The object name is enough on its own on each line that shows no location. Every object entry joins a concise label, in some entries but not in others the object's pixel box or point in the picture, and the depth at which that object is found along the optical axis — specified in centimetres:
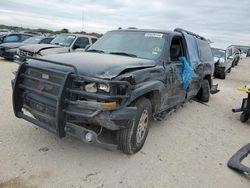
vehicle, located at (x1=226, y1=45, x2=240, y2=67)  1220
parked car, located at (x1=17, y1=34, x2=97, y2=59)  736
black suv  238
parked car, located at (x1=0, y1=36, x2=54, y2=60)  994
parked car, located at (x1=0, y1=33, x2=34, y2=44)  1170
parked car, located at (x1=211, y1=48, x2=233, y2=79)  1087
